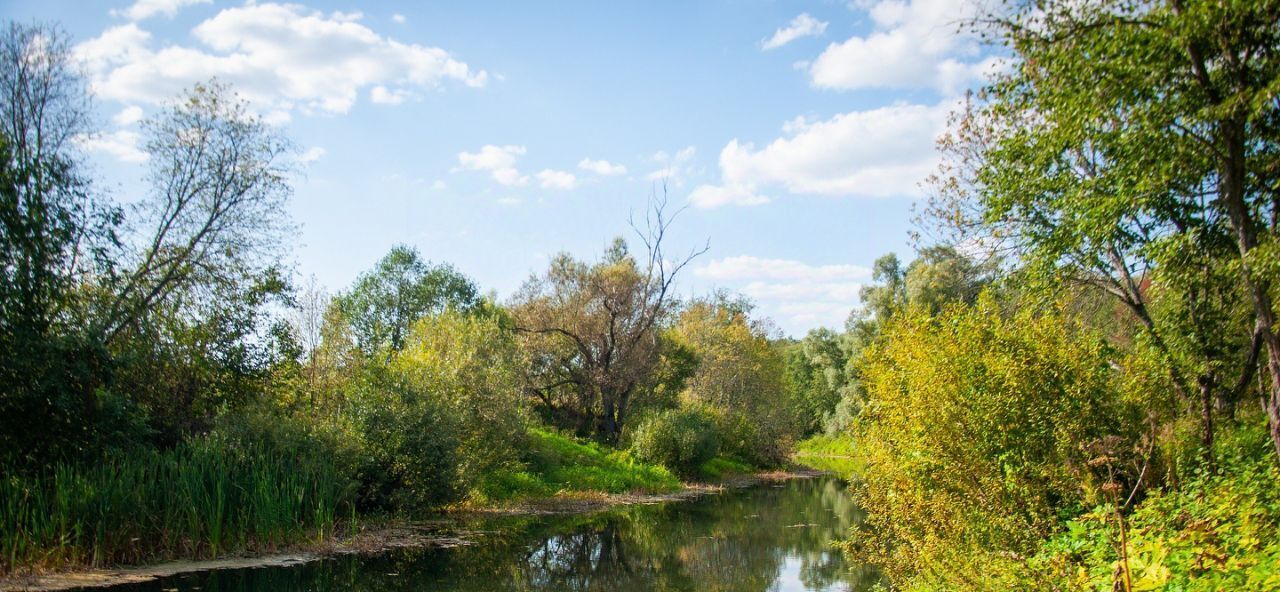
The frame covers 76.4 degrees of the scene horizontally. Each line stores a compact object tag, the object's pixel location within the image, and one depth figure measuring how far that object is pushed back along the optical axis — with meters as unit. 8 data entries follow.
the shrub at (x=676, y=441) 32.75
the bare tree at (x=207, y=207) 20.91
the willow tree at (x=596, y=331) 35.66
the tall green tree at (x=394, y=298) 55.16
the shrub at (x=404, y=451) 19.27
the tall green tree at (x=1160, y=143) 8.16
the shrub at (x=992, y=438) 9.63
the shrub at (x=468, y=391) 22.39
